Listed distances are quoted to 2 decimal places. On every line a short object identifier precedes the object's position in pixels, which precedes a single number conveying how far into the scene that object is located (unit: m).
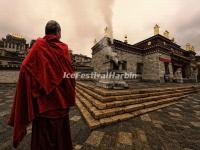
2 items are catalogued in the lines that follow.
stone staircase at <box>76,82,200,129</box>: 3.26
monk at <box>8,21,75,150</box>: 1.20
